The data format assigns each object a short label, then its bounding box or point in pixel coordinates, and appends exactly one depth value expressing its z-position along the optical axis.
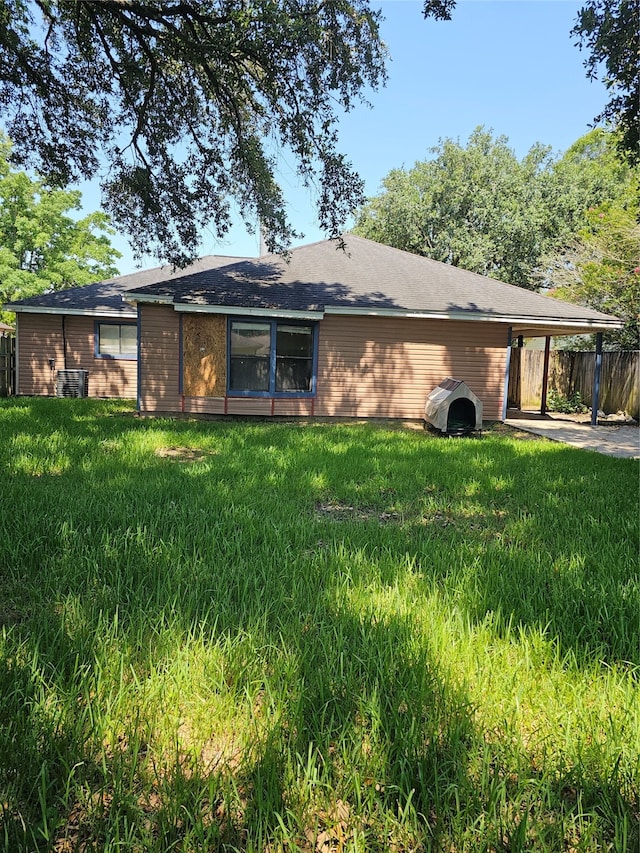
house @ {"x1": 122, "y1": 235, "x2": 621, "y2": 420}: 11.67
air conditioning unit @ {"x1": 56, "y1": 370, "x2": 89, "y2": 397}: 14.82
